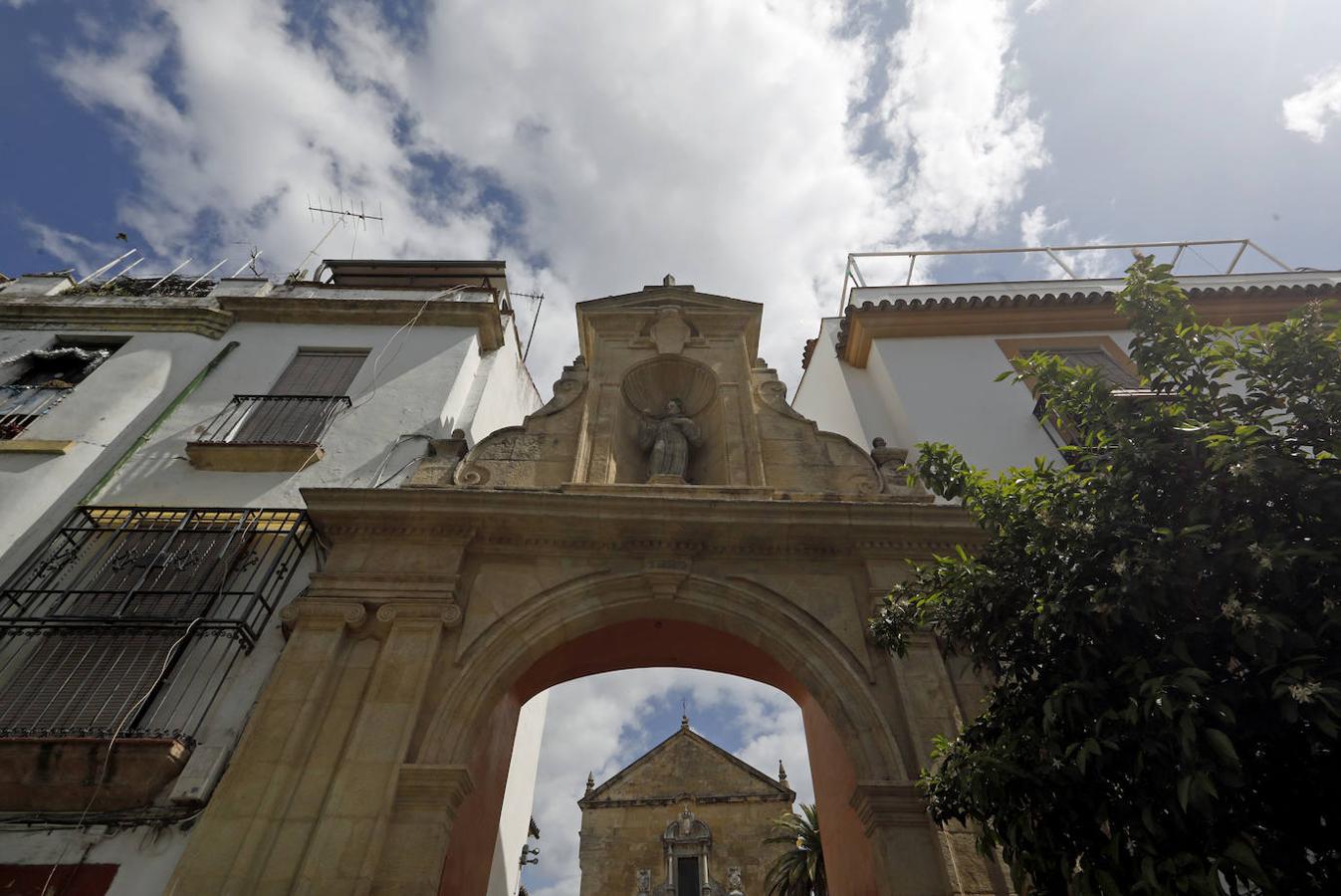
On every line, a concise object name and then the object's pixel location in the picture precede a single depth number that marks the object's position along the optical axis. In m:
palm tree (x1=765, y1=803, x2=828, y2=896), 18.38
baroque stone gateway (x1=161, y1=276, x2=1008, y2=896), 5.29
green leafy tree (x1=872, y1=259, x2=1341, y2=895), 3.07
